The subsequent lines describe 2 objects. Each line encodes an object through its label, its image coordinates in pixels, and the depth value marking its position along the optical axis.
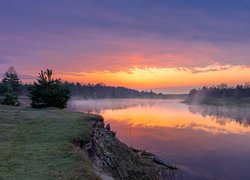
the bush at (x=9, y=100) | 22.12
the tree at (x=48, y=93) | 18.04
